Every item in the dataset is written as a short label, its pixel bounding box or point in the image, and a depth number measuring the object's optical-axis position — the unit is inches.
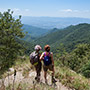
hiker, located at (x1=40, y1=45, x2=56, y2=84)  149.9
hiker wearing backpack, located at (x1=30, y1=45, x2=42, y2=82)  151.9
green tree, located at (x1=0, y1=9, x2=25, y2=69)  370.0
